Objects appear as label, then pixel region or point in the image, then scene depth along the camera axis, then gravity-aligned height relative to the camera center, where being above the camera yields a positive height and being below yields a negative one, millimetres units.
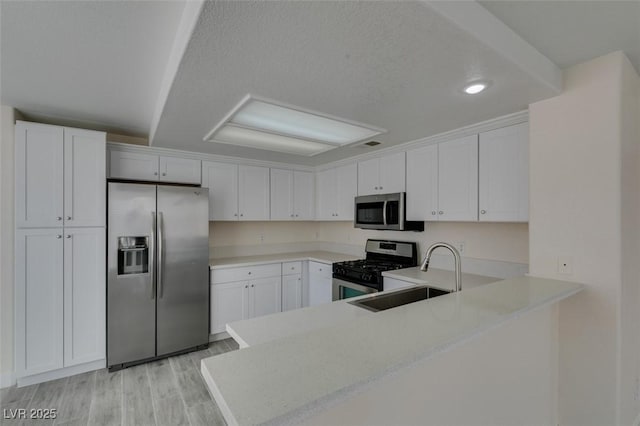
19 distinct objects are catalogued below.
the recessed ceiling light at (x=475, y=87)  1651 +773
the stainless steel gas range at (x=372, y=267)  2955 -598
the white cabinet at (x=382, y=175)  3123 +469
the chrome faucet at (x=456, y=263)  1743 -308
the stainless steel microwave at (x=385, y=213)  3049 +11
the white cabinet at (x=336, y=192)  3756 +314
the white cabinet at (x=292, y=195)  4023 +283
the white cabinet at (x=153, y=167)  2979 +523
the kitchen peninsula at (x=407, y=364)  713 -452
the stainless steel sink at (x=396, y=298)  1776 -595
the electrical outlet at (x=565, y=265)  1805 -331
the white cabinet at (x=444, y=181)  2480 +318
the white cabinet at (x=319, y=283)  3570 -921
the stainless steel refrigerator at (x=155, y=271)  2734 -599
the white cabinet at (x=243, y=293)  3309 -992
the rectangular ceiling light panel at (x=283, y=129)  2027 +749
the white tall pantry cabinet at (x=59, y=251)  2428 -341
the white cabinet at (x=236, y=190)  3520 +312
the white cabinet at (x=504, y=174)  2139 +320
